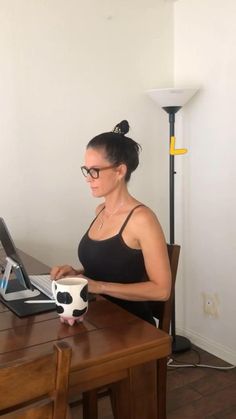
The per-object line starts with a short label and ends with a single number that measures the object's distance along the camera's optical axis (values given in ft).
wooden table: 3.61
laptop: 4.71
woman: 5.05
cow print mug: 4.11
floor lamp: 8.50
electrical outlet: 9.04
